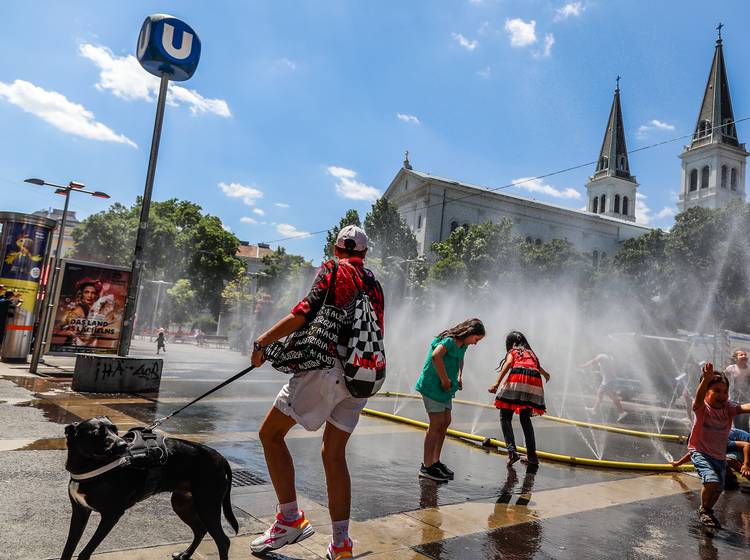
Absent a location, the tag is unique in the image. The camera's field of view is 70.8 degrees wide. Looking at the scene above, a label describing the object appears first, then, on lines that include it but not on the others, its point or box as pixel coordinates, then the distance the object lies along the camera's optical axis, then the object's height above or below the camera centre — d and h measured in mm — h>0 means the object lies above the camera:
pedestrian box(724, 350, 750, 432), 7527 -85
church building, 68375 +20990
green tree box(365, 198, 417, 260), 54906 +10980
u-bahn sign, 10250 +5217
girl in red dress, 6062 -454
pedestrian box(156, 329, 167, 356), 26470 -1334
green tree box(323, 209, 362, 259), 49688 +10212
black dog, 2379 -813
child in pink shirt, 4895 -435
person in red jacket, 2943 -485
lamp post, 10805 -294
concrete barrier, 8781 -1114
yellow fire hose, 6512 -1216
